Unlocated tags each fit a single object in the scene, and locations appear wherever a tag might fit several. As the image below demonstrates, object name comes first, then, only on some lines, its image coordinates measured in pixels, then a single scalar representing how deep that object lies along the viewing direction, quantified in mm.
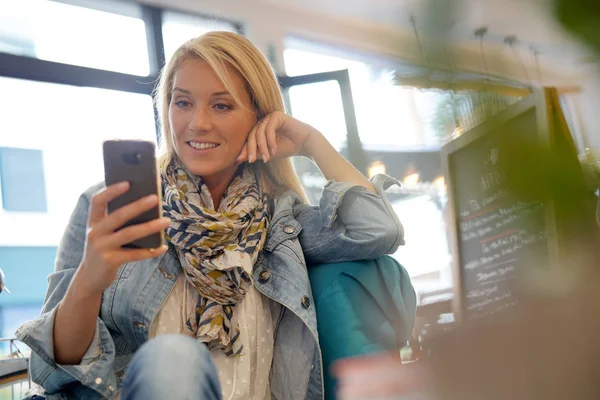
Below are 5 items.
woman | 857
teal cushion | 964
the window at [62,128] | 2666
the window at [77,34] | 2656
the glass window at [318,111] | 2553
